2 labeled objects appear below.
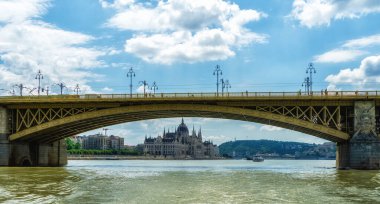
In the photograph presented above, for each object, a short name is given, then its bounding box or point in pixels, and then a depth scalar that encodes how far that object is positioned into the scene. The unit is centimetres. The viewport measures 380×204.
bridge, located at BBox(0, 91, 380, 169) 6669
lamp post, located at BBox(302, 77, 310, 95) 7862
